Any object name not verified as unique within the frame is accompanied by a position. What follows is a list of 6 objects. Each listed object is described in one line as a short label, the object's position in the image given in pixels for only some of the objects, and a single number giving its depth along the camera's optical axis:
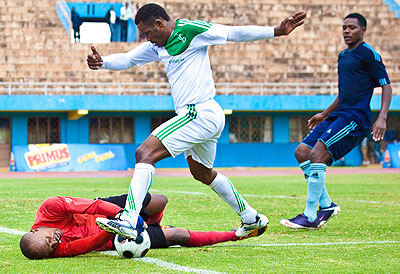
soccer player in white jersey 12.41
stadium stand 75.75
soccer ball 11.32
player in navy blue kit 16.02
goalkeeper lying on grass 11.47
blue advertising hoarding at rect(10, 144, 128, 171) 57.12
